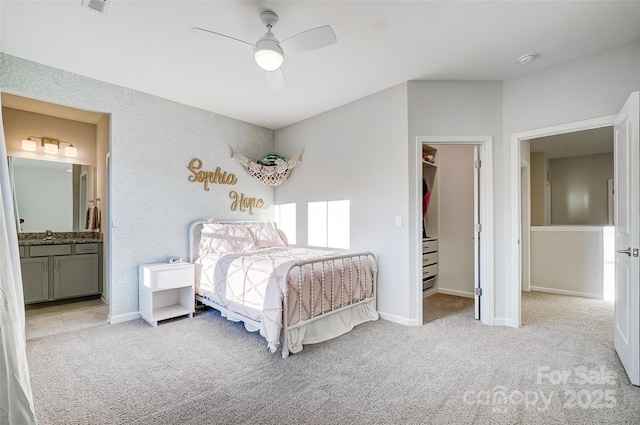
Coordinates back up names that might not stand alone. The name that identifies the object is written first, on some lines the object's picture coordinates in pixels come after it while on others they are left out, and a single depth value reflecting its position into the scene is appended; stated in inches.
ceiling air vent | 84.6
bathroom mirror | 163.3
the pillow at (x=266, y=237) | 169.8
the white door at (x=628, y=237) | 85.7
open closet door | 139.3
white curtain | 36.2
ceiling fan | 82.5
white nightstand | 134.2
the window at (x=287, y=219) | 194.2
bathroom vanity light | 163.6
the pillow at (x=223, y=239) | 154.3
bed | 105.3
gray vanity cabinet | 157.9
